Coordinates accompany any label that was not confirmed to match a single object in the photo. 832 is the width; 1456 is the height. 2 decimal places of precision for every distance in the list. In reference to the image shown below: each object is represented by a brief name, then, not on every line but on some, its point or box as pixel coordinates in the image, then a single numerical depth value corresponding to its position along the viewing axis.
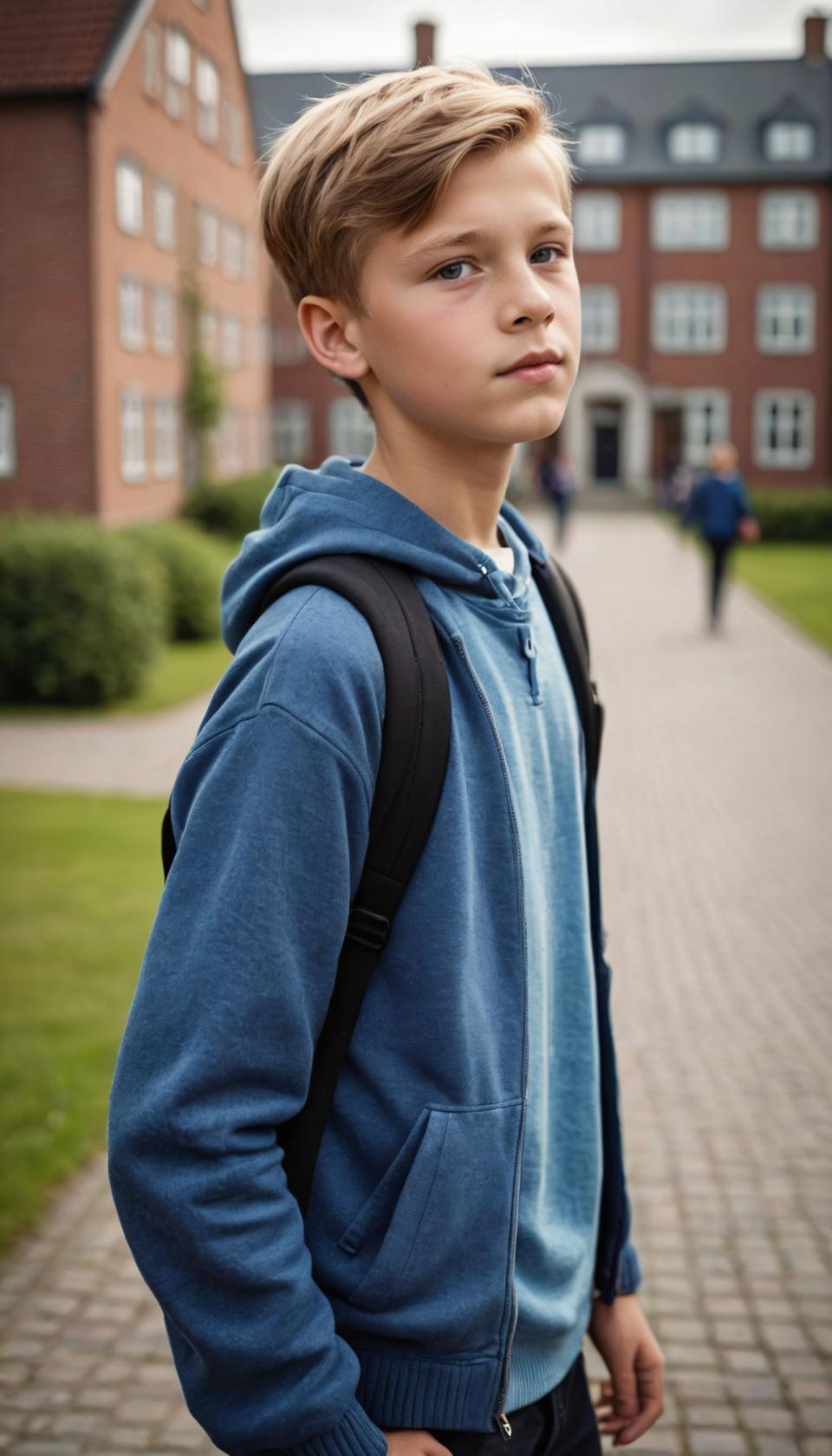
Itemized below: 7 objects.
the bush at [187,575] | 17.73
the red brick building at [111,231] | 15.90
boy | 1.33
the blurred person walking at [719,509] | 17.20
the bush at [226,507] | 30.36
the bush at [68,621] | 13.95
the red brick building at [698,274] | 49.78
